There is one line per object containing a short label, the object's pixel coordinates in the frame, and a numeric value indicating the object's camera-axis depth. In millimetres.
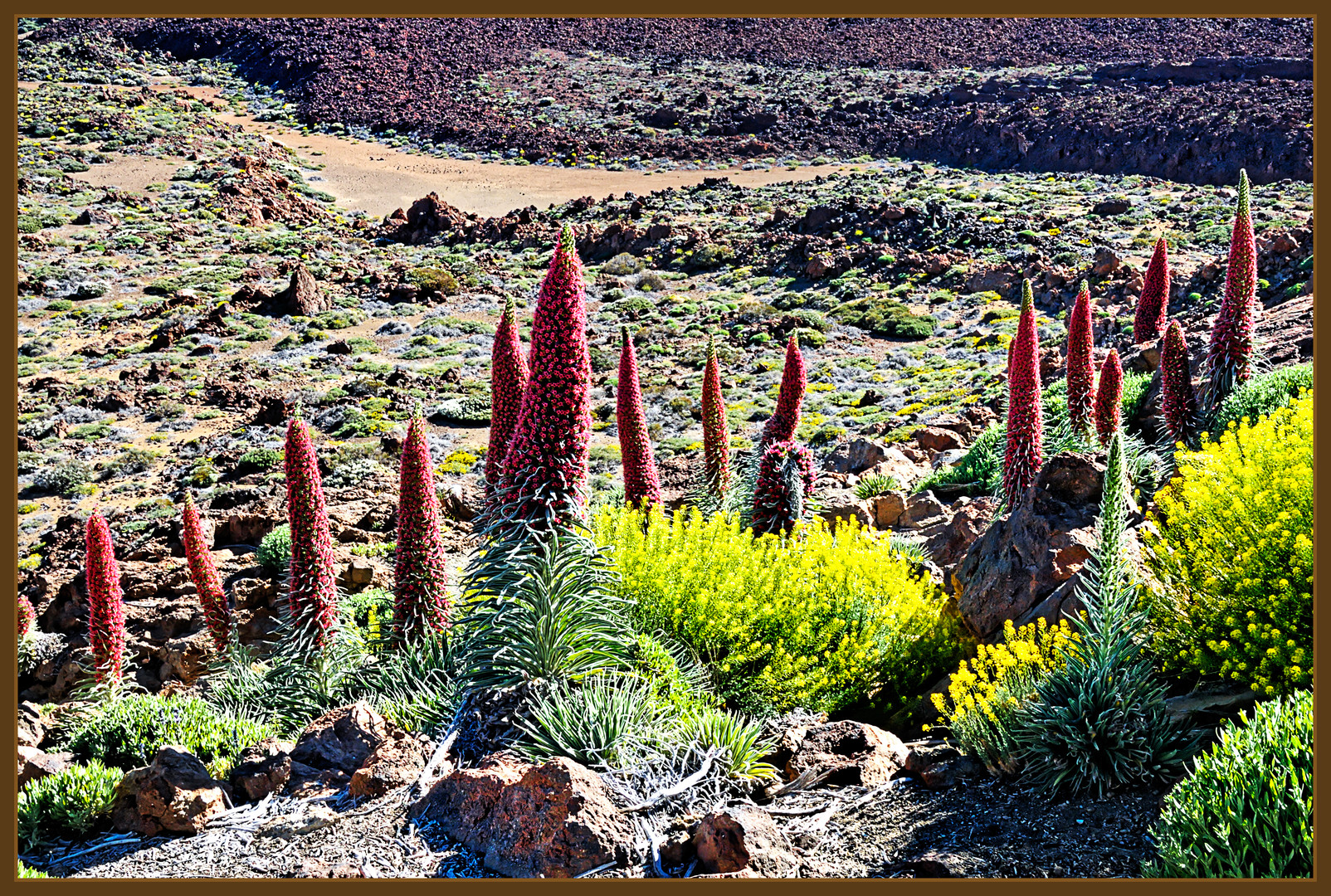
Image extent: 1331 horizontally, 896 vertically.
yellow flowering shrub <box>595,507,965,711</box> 7434
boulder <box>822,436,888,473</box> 17016
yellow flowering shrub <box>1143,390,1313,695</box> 5711
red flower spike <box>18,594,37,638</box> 13461
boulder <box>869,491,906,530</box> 13688
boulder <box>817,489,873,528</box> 12742
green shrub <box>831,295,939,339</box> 32688
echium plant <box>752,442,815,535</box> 9898
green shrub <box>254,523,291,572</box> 15633
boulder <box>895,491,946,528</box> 13539
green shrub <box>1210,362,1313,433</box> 10055
